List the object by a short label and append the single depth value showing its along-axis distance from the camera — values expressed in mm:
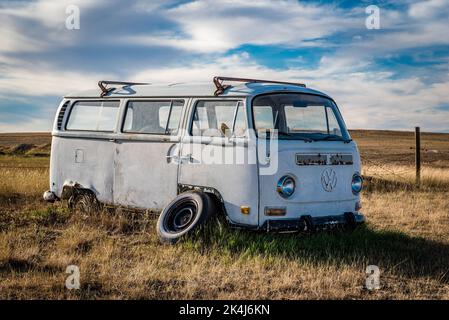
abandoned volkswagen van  6957
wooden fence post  15612
